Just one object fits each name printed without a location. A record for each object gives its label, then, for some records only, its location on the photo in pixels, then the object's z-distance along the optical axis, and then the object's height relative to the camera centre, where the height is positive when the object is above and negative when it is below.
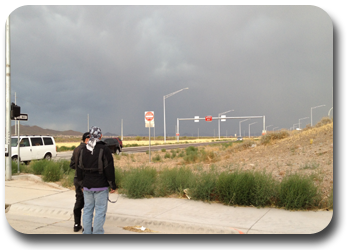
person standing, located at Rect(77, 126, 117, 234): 5.51 -0.81
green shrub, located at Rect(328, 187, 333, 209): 7.79 -1.84
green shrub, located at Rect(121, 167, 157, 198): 9.46 -1.73
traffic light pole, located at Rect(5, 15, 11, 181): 12.44 +1.11
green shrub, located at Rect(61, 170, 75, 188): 11.50 -1.96
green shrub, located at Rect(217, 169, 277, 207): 8.23 -1.64
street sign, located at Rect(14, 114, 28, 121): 13.21 +0.53
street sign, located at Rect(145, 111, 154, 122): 20.31 +0.86
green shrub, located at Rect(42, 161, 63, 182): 12.56 -1.77
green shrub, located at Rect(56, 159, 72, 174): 14.01 -1.66
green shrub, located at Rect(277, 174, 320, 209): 7.86 -1.67
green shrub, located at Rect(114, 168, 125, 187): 10.90 -1.67
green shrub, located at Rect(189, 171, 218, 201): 8.85 -1.70
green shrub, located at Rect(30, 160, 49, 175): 14.05 -1.69
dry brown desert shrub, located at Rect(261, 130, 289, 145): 27.48 -0.54
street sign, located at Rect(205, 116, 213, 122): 81.31 +2.75
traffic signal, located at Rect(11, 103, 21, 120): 12.95 +0.77
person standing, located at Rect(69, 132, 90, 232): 6.31 -1.40
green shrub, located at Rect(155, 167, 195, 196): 9.70 -1.69
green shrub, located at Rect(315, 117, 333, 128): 29.38 +0.74
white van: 18.94 -1.14
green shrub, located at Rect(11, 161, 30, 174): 14.23 -1.81
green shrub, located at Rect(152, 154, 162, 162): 24.16 -2.33
